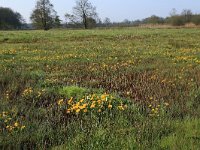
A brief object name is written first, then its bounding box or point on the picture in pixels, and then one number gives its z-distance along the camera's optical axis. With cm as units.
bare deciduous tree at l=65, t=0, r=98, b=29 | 5176
